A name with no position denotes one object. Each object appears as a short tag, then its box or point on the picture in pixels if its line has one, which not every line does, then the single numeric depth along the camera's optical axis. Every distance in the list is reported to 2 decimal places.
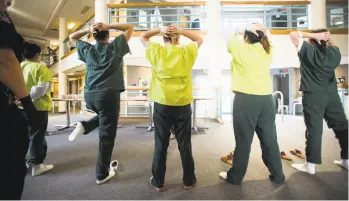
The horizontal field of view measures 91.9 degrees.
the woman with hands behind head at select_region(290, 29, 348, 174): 1.20
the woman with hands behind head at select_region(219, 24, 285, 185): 1.21
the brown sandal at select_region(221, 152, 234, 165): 1.70
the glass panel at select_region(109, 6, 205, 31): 3.80
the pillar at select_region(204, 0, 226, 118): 3.84
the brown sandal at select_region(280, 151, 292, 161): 1.73
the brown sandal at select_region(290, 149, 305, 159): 1.79
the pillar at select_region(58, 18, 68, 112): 7.25
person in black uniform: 0.63
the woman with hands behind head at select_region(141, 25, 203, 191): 1.15
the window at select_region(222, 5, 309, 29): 3.81
